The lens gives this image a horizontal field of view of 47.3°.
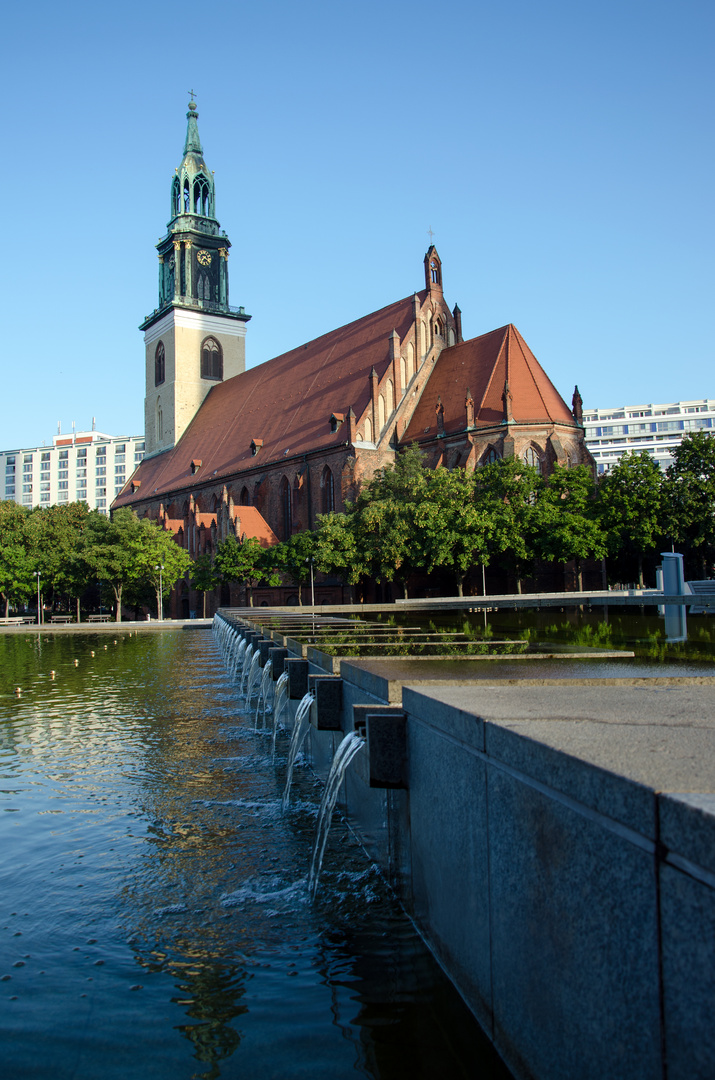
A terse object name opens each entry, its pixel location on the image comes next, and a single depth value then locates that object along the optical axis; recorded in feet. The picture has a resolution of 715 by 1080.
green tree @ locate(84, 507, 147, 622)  175.83
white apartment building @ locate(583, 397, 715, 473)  435.94
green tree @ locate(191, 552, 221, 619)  169.89
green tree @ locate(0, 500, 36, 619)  205.36
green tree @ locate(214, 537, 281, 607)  159.84
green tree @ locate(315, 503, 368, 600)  131.54
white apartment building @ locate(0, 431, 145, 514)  483.10
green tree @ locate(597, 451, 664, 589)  123.95
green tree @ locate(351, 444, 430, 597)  123.24
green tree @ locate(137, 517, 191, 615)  177.99
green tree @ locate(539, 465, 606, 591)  118.85
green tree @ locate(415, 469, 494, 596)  117.91
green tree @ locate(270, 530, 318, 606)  142.40
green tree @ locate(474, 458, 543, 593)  119.44
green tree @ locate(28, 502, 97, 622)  191.11
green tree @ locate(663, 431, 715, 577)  123.75
